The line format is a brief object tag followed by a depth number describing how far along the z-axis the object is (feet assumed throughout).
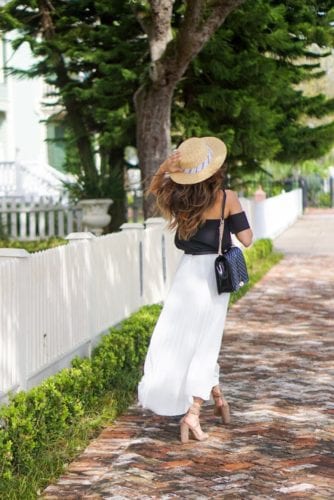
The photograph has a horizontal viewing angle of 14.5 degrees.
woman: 27.31
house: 114.49
